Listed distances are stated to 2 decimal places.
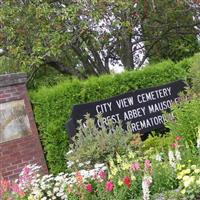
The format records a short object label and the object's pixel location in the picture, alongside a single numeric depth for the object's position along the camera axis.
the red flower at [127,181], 4.54
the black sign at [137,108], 7.84
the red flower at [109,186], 4.53
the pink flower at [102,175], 4.89
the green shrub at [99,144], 6.14
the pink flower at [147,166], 4.65
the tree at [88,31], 9.96
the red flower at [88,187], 4.76
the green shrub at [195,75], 7.68
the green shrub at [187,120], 5.78
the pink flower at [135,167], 4.78
